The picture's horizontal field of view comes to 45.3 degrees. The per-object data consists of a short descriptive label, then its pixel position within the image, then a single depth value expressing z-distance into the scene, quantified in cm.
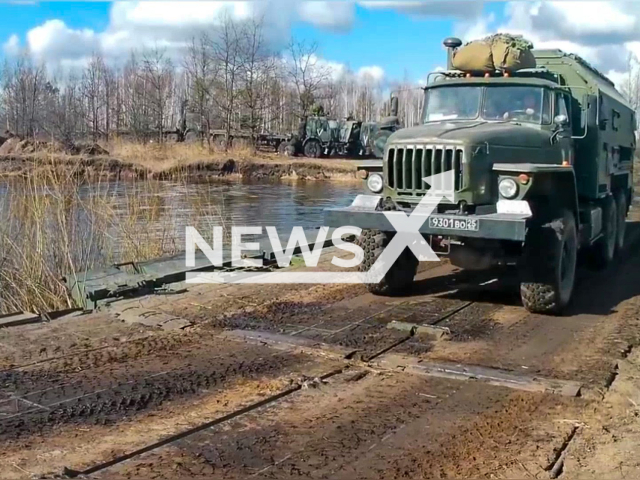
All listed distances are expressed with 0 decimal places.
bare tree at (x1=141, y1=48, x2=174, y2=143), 5009
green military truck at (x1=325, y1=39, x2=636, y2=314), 740
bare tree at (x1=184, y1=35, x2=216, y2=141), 4938
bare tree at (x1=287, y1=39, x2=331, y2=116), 5403
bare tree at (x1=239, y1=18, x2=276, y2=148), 4881
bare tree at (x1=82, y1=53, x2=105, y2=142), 5094
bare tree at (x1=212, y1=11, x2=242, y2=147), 4900
